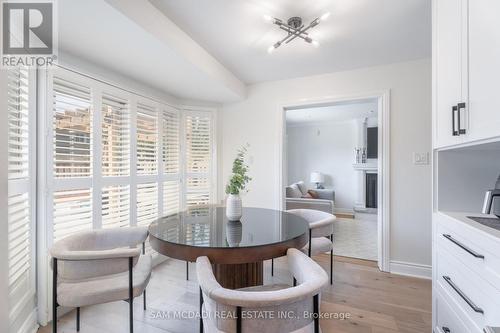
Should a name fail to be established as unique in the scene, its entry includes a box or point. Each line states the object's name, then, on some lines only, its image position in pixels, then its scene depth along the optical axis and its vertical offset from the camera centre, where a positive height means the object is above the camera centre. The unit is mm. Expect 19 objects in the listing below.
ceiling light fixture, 1804 +1119
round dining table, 1314 -450
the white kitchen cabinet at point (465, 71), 992 +480
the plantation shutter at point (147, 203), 2729 -439
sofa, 4348 -663
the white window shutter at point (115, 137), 2338 +306
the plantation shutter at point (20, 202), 1541 -247
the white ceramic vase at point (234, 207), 1930 -335
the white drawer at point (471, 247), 959 -390
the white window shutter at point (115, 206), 2319 -410
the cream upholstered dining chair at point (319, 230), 2145 -584
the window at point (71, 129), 1915 +315
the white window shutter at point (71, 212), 1909 -388
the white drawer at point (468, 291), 963 -598
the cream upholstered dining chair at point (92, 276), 1401 -715
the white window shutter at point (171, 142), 3133 +325
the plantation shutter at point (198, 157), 3467 +136
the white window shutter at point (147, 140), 2736 +315
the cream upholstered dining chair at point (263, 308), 936 -592
